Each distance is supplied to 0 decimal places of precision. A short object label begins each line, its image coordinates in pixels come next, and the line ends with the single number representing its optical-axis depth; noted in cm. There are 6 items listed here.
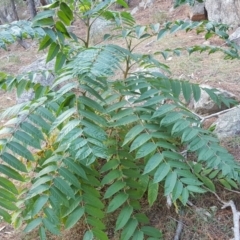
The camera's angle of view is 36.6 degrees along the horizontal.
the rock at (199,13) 730
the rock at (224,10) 625
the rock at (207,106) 309
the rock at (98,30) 778
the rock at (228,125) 252
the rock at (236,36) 528
